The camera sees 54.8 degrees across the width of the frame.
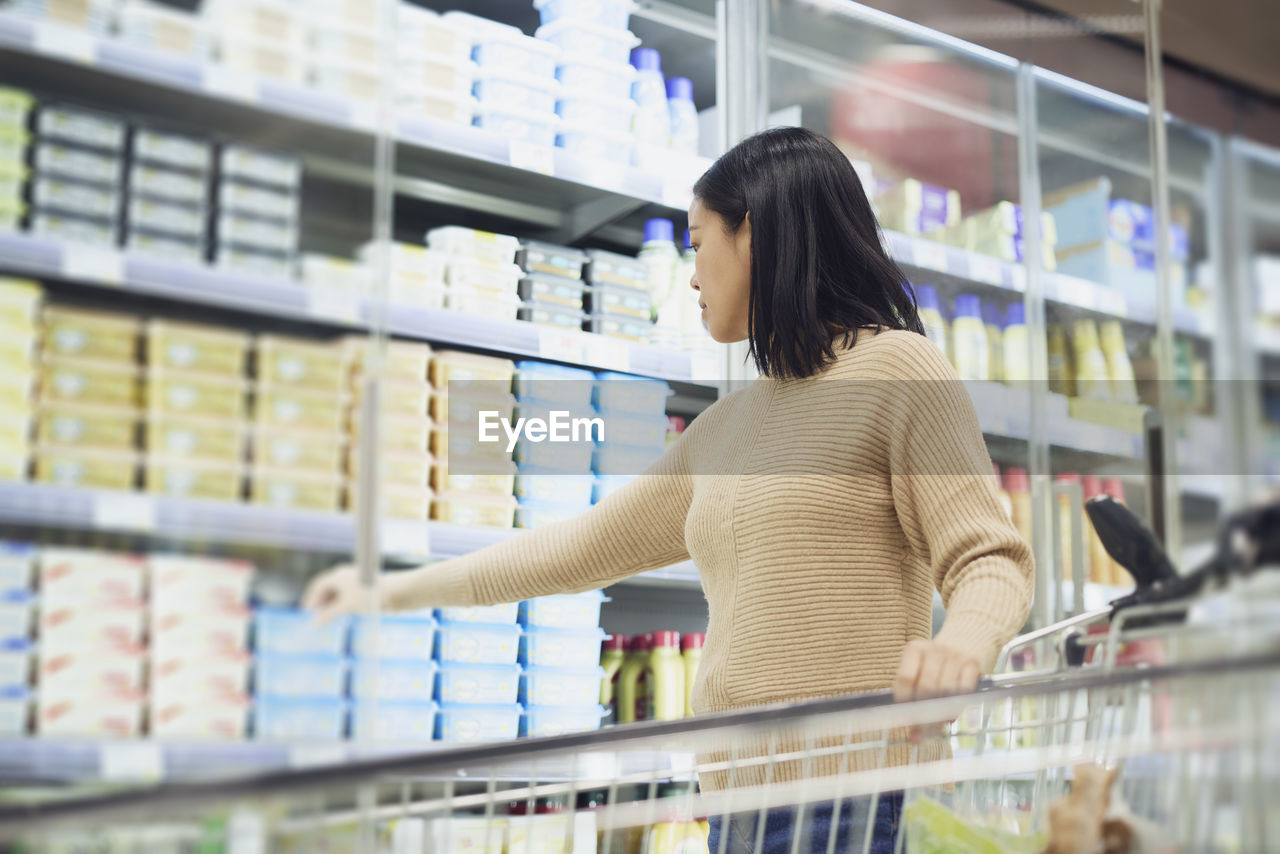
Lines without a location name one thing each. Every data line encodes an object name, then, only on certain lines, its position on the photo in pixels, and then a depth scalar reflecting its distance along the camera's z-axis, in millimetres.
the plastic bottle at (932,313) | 2994
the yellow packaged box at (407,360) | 2160
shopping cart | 878
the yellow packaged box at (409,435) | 2048
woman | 1387
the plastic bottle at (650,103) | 2605
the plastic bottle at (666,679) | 2469
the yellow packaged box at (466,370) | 2240
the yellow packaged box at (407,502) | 1813
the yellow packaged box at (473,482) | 2236
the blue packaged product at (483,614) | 2242
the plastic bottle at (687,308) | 2613
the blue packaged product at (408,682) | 2088
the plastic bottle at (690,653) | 2510
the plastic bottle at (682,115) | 2664
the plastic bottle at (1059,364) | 3027
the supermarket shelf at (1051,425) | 2973
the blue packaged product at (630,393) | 2520
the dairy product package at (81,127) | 1207
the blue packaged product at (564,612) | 2354
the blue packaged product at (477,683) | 2209
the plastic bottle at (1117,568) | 3178
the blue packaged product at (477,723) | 2191
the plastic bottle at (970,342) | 3010
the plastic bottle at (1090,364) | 3004
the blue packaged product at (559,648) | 2338
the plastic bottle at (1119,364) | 2996
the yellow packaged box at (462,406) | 2248
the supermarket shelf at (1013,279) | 2795
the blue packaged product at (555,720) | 2299
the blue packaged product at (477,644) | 2225
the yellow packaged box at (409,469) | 1873
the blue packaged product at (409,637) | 2076
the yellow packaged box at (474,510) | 2230
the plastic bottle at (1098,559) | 3176
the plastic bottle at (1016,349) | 3035
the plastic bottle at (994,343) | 3041
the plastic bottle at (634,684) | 2533
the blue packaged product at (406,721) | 2059
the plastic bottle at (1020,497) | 3098
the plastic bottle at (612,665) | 2516
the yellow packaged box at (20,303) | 1082
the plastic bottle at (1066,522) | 2953
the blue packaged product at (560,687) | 2320
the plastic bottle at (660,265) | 2613
